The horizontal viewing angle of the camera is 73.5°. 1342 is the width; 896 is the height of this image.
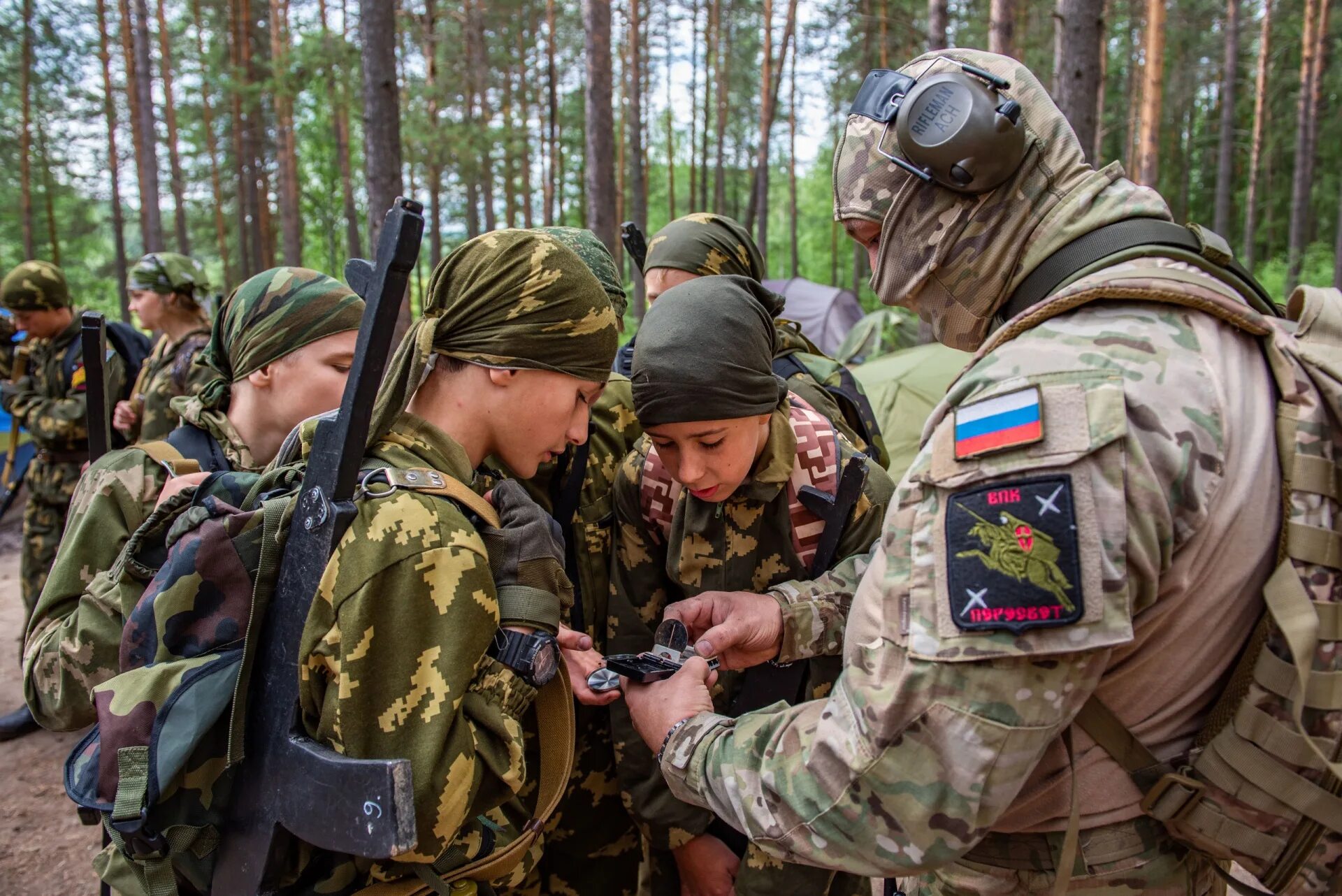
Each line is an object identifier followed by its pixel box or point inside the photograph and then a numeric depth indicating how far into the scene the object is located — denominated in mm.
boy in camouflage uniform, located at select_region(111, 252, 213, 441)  4770
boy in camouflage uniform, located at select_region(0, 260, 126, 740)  5461
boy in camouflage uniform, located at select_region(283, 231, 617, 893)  1493
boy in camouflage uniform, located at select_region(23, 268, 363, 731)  2148
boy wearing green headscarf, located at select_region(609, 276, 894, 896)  2178
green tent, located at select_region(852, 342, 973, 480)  8023
